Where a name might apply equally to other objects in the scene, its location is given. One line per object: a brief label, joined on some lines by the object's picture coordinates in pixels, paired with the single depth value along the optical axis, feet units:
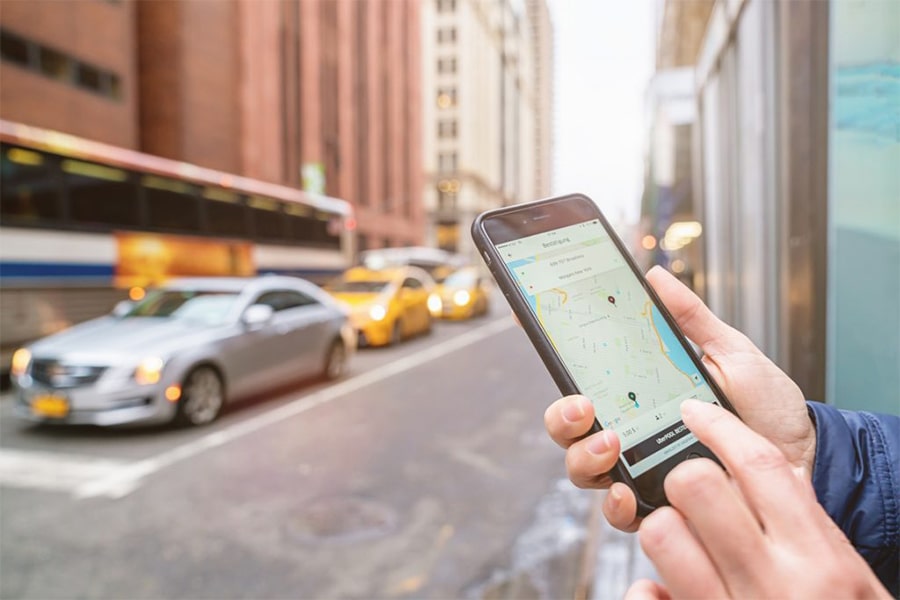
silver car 20.03
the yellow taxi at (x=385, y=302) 43.52
